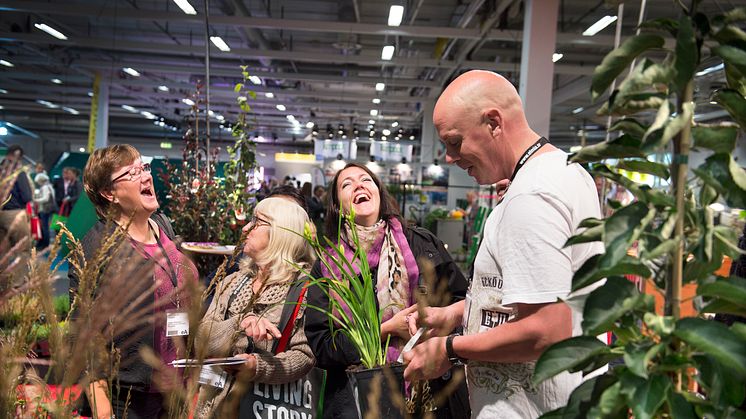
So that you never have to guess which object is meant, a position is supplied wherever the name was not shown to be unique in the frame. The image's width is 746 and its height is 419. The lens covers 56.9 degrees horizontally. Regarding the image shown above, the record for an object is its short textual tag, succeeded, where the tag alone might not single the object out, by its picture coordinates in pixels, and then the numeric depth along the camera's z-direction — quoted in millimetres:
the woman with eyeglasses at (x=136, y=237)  2223
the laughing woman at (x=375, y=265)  2357
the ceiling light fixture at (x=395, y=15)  10117
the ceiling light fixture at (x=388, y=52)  12628
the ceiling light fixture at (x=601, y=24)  10664
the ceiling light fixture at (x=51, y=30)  12453
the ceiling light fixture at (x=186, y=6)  10469
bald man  1307
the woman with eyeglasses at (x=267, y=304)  2301
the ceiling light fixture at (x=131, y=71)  17077
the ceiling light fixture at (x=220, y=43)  12572
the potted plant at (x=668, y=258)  728
